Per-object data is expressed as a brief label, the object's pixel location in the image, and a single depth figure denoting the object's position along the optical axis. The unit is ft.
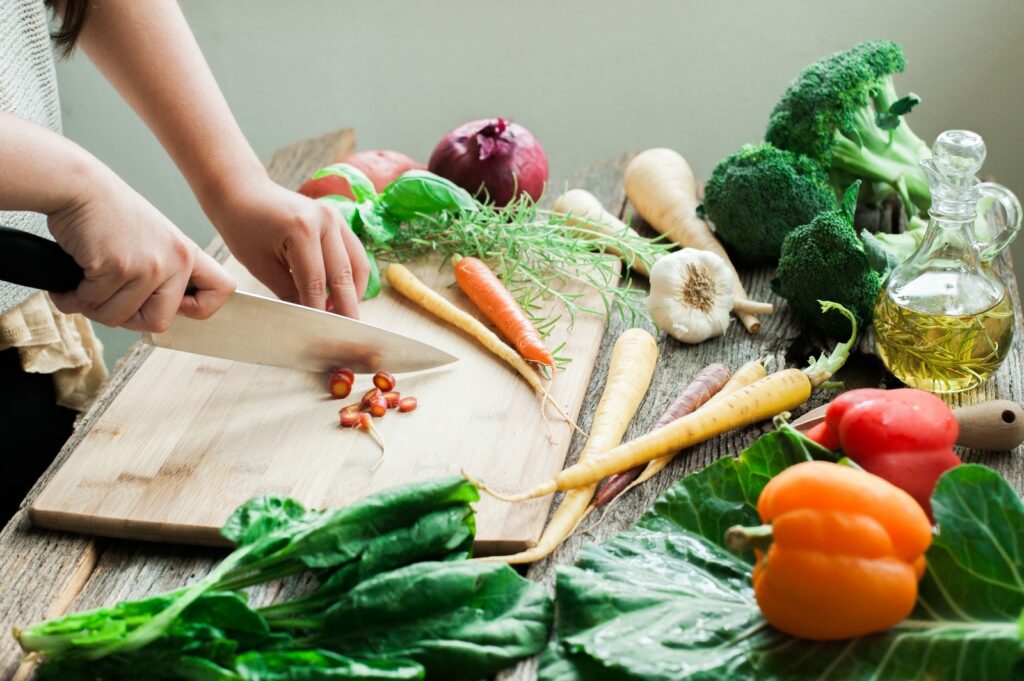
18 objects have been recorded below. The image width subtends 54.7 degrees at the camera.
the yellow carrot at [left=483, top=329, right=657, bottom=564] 3.45
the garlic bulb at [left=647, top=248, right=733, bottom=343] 4.55
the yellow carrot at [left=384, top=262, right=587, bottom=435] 4.31
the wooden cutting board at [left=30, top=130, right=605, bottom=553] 3.59
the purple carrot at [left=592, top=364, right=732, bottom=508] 3.75
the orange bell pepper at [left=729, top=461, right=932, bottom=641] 2.52
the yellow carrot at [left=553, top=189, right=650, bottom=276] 5.40
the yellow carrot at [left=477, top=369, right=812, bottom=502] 3.59
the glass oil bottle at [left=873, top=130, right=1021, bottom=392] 3.77
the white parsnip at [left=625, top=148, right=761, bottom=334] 5.37
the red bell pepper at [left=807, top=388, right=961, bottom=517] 3.00
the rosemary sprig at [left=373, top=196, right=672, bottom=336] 4.92
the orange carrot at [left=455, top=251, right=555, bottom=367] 4.39
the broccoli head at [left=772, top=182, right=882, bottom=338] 4.30
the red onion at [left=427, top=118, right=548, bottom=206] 5.60
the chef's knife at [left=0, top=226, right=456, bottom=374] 4.04
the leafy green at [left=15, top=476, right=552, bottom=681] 2.72
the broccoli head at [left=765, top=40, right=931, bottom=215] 4.90
